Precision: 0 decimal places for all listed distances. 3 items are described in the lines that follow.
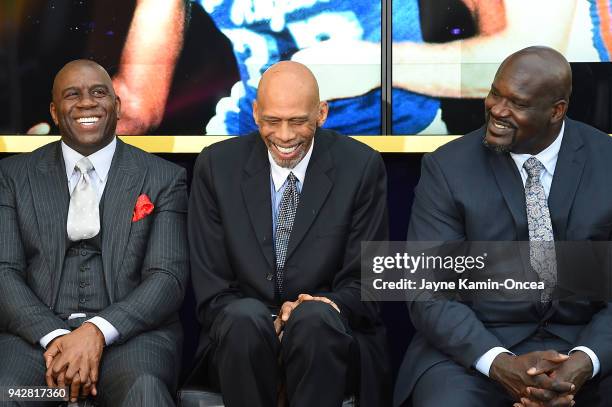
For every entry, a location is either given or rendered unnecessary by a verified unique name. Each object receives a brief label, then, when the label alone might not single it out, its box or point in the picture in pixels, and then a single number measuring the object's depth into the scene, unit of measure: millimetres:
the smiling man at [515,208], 7469
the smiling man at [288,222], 7949
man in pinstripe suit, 7629
